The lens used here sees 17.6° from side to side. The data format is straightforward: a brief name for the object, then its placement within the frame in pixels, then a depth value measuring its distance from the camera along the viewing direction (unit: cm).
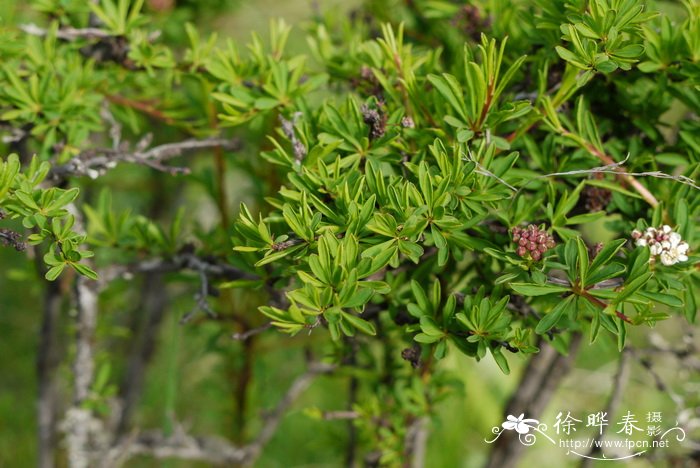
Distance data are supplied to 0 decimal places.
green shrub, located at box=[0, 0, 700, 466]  69
